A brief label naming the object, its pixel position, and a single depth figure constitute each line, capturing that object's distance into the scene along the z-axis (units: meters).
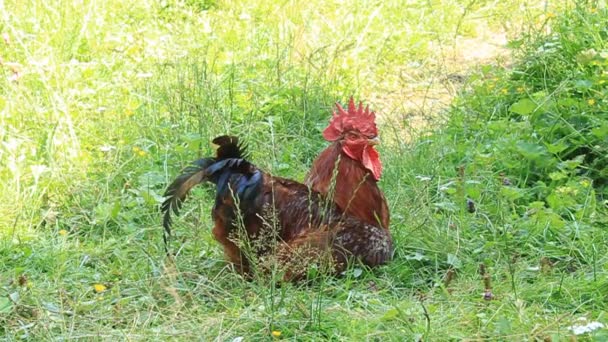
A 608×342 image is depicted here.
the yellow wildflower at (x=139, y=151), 5.36
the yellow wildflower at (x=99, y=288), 4.02
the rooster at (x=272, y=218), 3.98
